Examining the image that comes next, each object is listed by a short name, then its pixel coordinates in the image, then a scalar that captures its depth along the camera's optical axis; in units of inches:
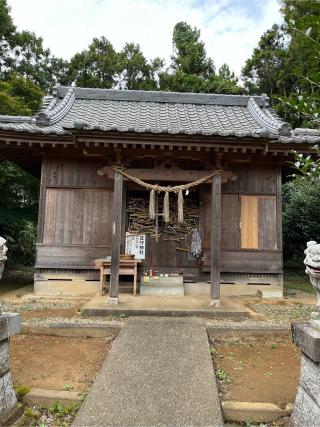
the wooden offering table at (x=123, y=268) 270.3
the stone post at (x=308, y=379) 85.5
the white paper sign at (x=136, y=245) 305.4
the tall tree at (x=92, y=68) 1015.6
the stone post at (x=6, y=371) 96.1
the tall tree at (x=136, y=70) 1023.6
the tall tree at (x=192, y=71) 916.6
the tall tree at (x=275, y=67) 840.9
